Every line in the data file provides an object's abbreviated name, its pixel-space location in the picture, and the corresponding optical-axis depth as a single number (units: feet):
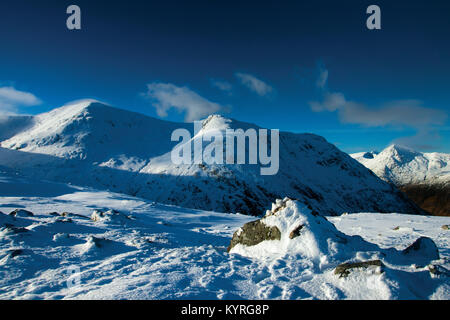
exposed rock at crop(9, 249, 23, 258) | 25.47
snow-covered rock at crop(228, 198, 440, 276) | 24.25
